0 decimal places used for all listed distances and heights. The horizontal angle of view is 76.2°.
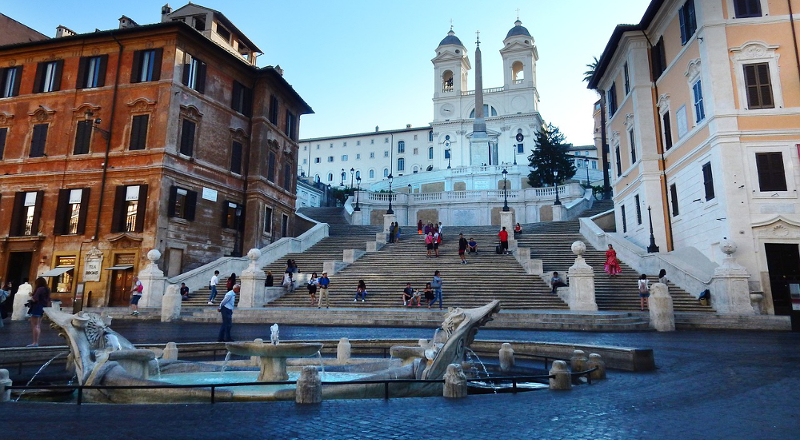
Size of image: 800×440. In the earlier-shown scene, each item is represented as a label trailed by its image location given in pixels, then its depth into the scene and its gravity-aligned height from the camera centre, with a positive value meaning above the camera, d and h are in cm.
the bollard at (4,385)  611 -93
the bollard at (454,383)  642 -92
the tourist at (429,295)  2009 +56
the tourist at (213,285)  2262 +103
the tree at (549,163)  5550 +1605
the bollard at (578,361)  841 -82
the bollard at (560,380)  697 -94
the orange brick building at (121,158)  2680 +831
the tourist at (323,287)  2086 +86
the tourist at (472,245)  2703 +338
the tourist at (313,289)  2127 +82
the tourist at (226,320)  1238 -28
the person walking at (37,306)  1184 +3
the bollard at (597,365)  789 -85
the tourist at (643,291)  1819 +69
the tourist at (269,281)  2325 +124
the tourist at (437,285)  1970 +94
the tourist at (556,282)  2052 +110
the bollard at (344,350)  995 -79
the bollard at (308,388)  593 -91
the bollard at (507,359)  948 -90
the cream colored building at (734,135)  1880 +705
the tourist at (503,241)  2689 +359
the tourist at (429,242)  2675 +348
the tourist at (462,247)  2503 +301
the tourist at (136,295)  2119 +54
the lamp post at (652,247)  2338 +288
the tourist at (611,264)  2184 +197
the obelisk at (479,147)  6500 +2053
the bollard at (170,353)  951 -83
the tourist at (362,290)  2131 +79
